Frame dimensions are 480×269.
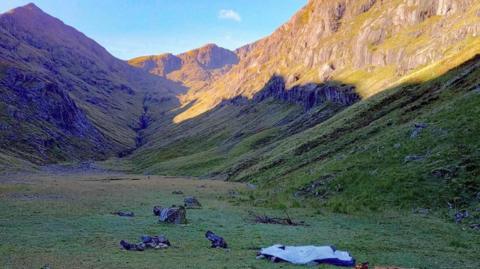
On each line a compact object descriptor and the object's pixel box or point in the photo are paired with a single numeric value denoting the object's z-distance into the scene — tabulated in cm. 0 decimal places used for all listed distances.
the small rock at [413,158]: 5686
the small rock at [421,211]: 4581
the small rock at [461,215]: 4188
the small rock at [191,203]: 5735
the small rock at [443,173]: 5016
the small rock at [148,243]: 3035
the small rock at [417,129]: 6550
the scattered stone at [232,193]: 7261
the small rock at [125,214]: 4750
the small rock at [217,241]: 3173
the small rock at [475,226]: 3891
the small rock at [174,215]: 4253
